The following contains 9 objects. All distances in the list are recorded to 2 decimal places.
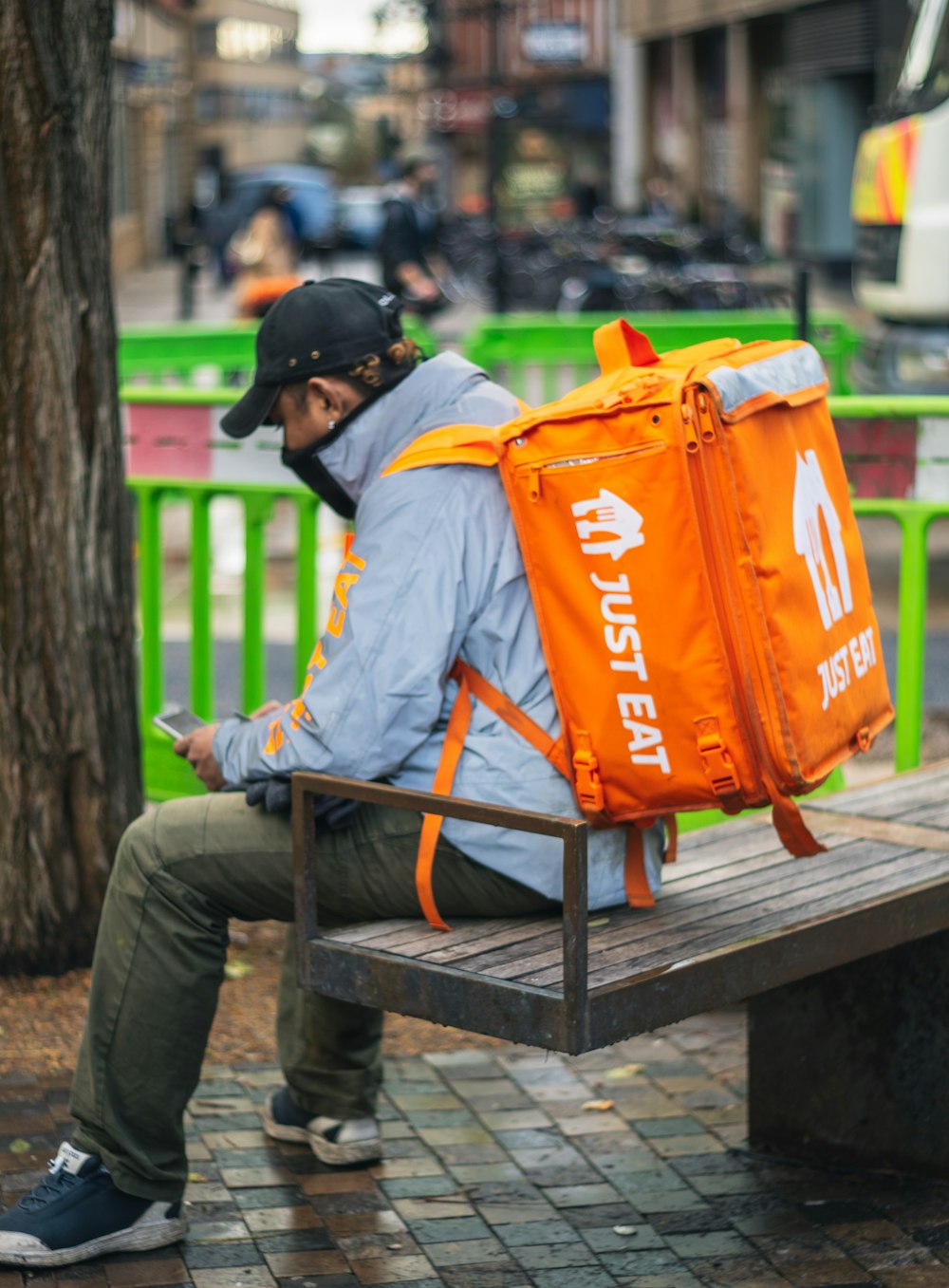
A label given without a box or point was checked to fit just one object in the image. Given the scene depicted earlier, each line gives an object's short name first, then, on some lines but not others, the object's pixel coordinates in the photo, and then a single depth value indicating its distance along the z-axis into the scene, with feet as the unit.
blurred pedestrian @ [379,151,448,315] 104.53
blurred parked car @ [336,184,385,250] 290.35
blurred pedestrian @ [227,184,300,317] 112.37
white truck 64.03
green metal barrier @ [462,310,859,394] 70.79
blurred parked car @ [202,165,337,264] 234.58
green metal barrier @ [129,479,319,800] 34.27
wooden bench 18.86
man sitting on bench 20.20
